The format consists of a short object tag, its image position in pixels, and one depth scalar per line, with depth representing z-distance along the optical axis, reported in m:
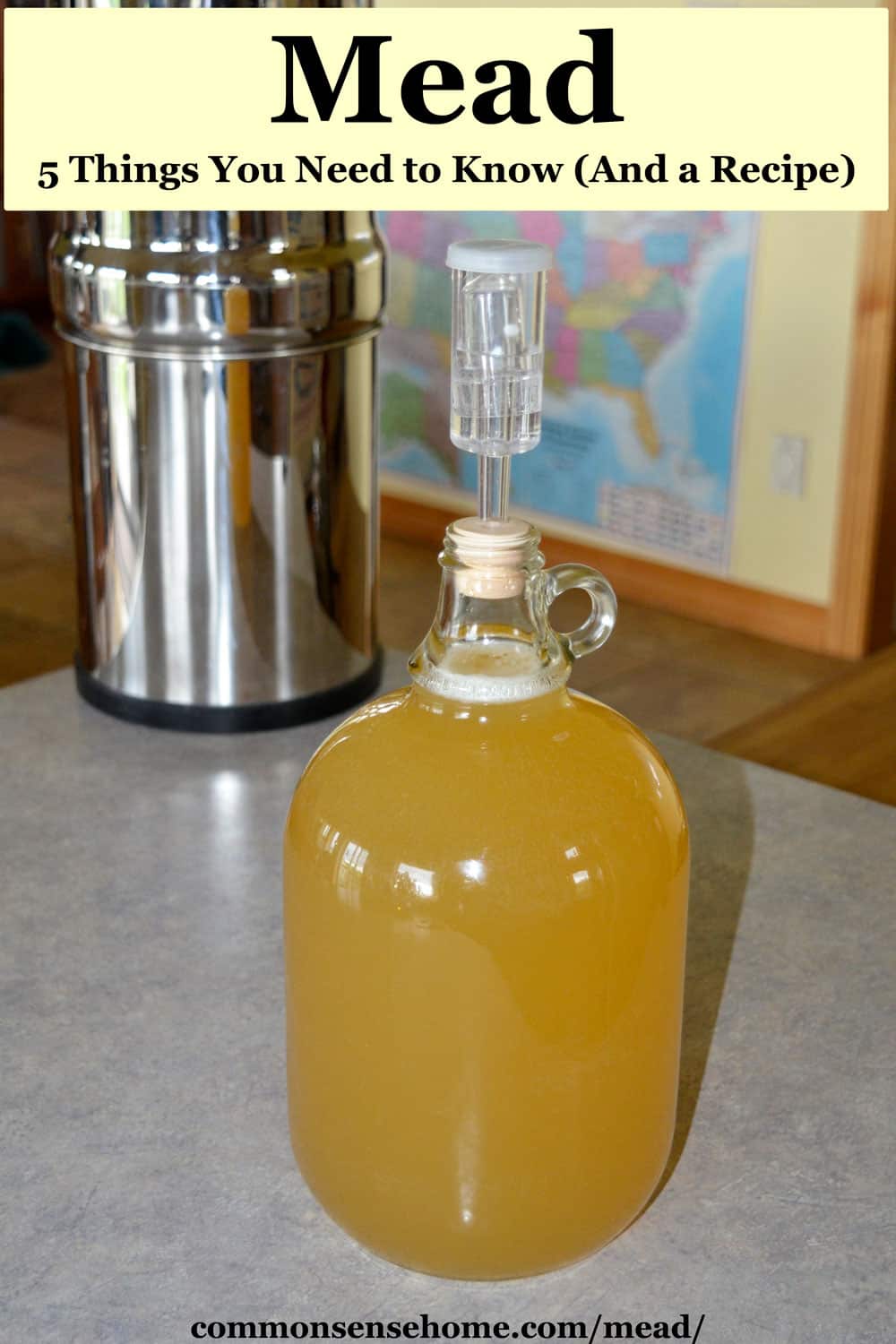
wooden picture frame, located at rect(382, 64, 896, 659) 2.13
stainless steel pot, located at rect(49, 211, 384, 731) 1.47
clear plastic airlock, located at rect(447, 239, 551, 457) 0.66
